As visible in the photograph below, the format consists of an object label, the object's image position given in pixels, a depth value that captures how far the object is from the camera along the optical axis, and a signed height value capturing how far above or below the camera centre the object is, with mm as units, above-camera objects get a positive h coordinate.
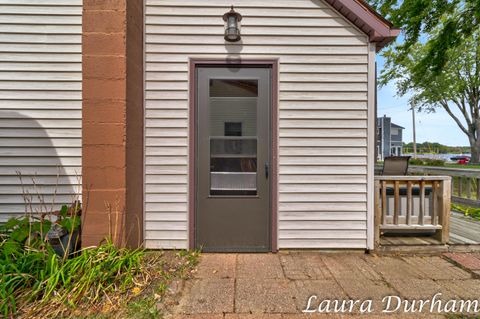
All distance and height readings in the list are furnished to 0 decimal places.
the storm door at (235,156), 3281 +31
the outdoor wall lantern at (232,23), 3115 +1578
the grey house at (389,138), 37594 +3513
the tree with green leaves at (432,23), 5305 +2773
